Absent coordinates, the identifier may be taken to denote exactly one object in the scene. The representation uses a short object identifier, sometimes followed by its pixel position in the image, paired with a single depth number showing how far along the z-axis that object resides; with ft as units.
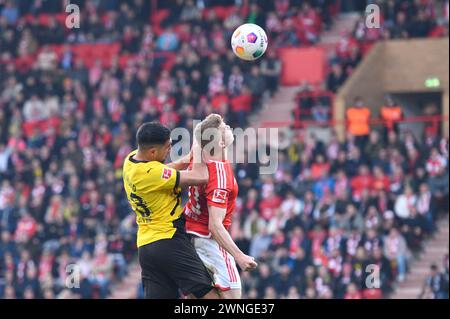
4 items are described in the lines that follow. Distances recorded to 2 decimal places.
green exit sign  75.87
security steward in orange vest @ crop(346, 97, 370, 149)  72.64
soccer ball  39.50
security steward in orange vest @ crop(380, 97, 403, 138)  71.72
